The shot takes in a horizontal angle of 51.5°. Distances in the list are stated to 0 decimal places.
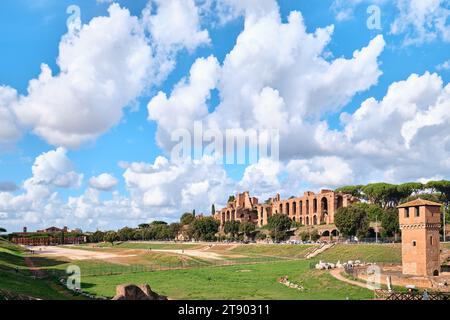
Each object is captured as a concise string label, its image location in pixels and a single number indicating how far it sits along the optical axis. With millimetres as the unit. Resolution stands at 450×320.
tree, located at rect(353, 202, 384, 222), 93188
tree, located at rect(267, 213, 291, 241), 108625
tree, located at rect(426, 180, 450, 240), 112075
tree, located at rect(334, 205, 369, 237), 86188
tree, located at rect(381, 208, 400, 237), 78625
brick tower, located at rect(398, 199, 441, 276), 40781
